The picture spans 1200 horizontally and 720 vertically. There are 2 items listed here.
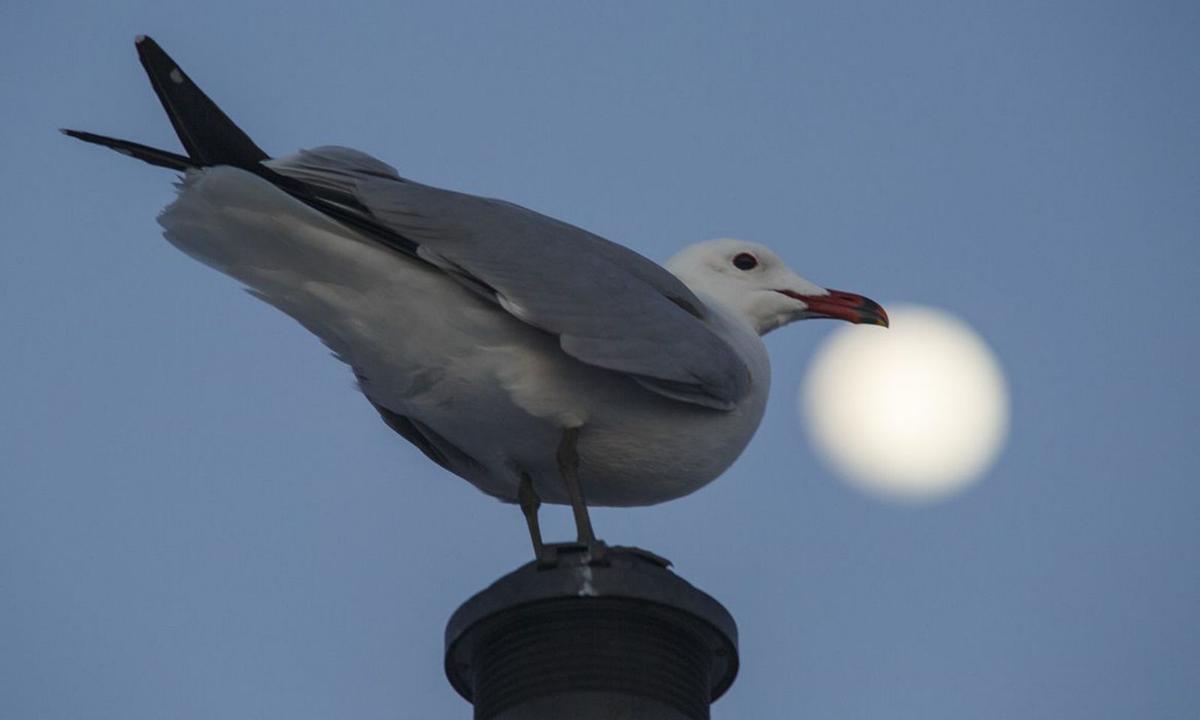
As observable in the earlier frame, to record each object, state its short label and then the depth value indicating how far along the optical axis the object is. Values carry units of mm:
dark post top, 7828
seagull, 9094
